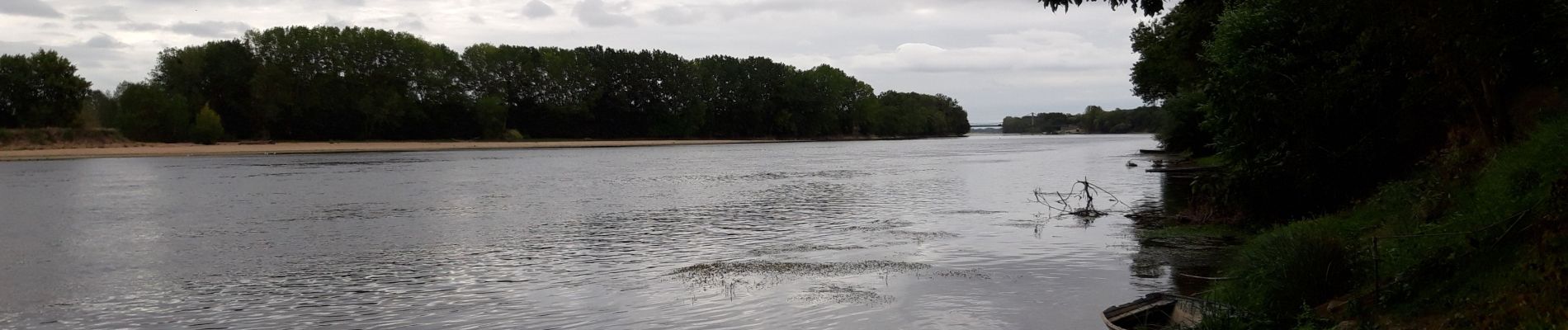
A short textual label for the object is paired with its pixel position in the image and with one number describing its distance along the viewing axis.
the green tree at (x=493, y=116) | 127.38
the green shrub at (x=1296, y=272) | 10.09
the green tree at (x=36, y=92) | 94.06
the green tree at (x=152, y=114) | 96.31
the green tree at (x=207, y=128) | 100.75
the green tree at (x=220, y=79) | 108.31
